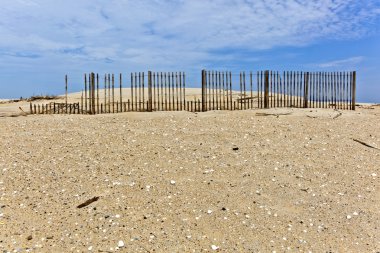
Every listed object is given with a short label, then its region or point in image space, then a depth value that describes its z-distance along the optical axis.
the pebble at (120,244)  4.72
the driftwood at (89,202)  5.80
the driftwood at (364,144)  9.14
